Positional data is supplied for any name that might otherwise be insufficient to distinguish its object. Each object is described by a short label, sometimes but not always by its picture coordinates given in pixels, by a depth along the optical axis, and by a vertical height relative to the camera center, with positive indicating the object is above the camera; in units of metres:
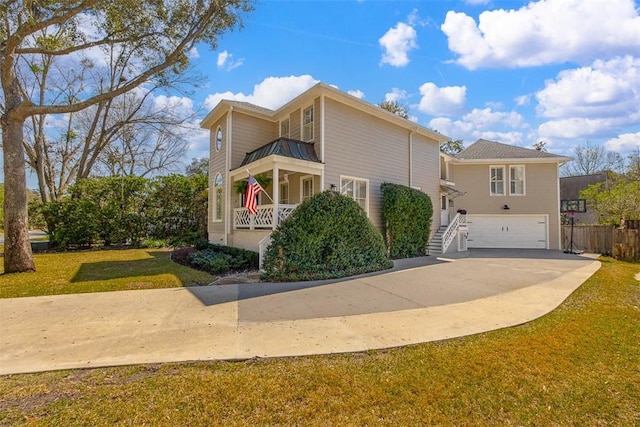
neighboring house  25.35 +3.07
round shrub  8.20 -0.65
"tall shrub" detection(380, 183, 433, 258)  12.29 +0.06
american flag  9.27 +0.84
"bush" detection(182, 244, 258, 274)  9.18 -1.23
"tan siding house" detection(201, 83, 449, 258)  10.59 +2.58
